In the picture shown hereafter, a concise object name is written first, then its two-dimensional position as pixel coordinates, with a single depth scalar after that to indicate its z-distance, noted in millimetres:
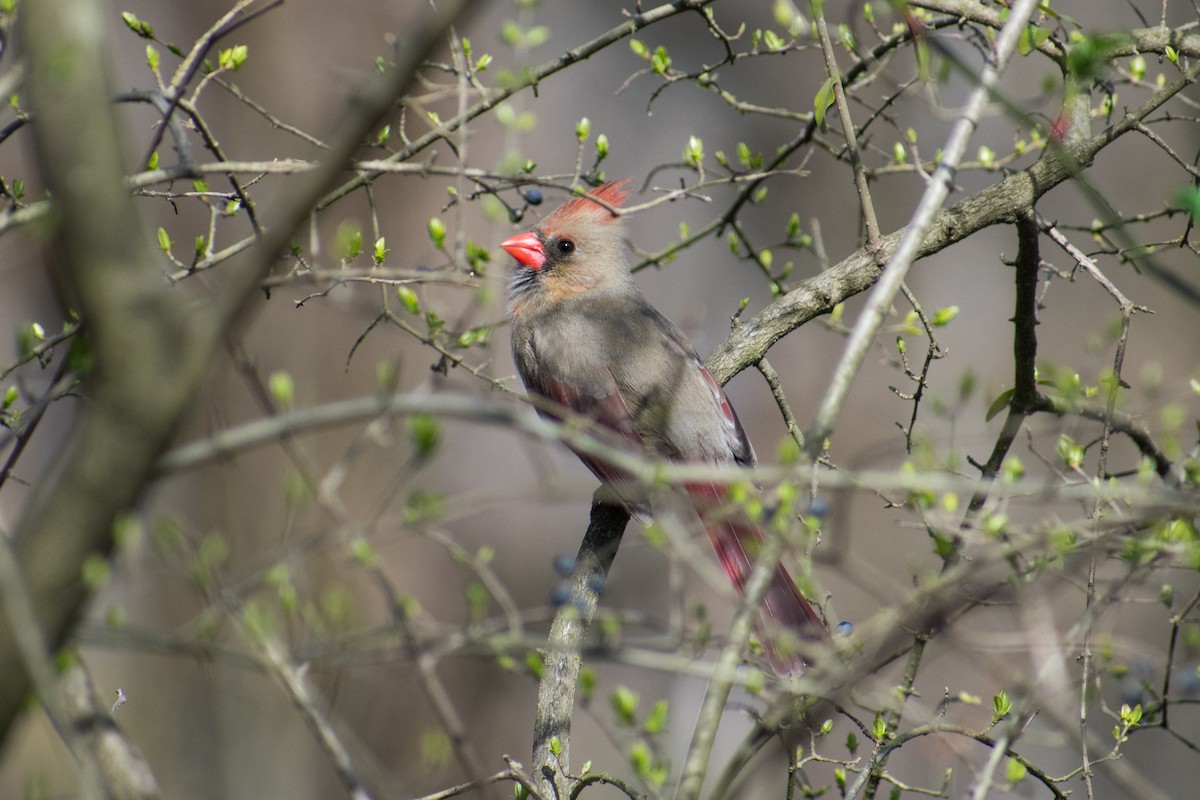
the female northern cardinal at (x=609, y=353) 8000
